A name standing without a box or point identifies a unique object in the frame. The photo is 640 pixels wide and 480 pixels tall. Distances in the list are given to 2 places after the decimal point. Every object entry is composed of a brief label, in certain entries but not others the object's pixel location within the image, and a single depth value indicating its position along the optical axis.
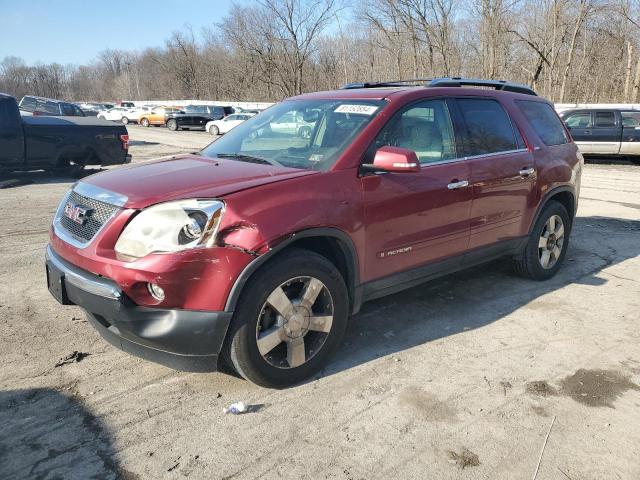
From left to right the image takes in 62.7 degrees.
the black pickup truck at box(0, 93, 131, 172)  10.42
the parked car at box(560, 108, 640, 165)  16.27
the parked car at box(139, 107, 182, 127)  39.06
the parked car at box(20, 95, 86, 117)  18.94
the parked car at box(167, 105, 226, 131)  36.09
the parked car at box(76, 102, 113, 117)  52.04
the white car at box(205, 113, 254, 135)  31.22
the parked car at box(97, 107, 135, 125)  43.94
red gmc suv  2.78
